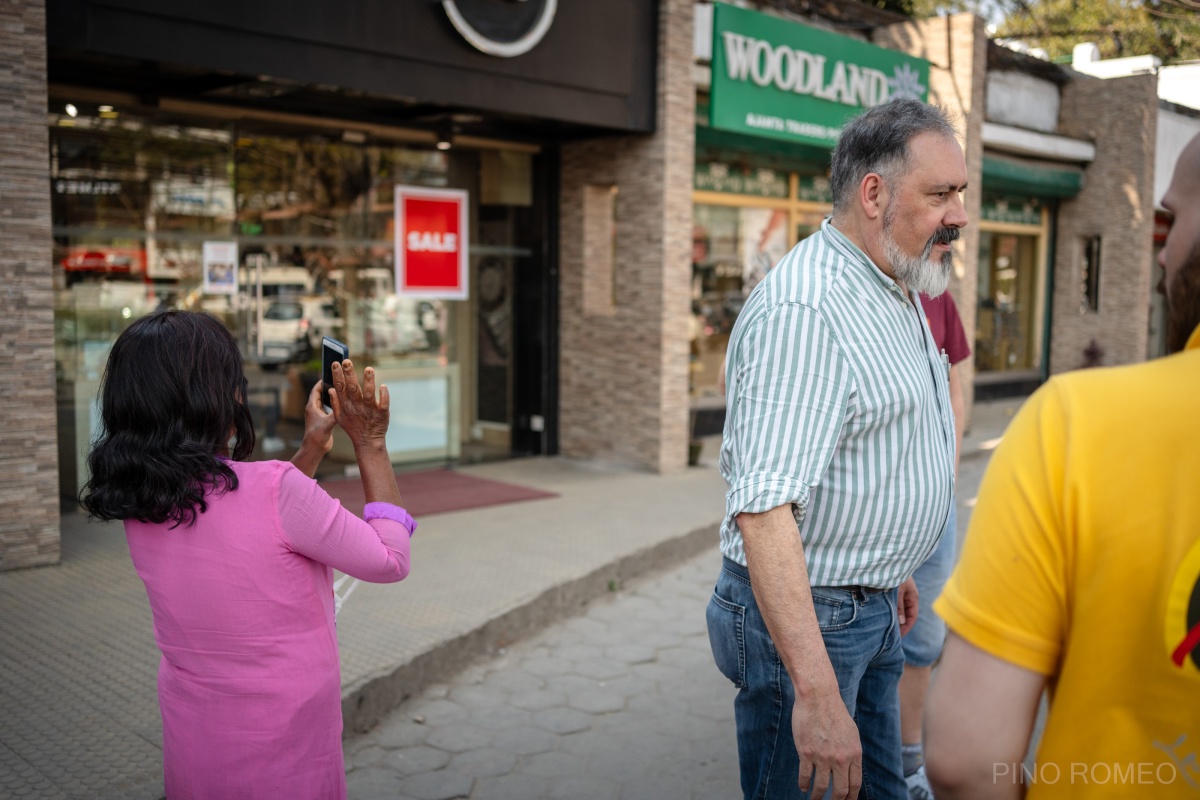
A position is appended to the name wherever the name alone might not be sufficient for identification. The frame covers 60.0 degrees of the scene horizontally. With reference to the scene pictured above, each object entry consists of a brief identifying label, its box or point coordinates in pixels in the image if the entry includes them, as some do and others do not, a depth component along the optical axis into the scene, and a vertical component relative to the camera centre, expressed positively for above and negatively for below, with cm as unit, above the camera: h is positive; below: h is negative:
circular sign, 755 +217
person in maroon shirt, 380 -124
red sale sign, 943 +64
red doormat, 798 -147
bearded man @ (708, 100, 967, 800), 212 -29
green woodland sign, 952 +237
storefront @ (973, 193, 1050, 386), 1706 +47
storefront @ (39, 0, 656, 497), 705 +100
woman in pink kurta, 210 -50
